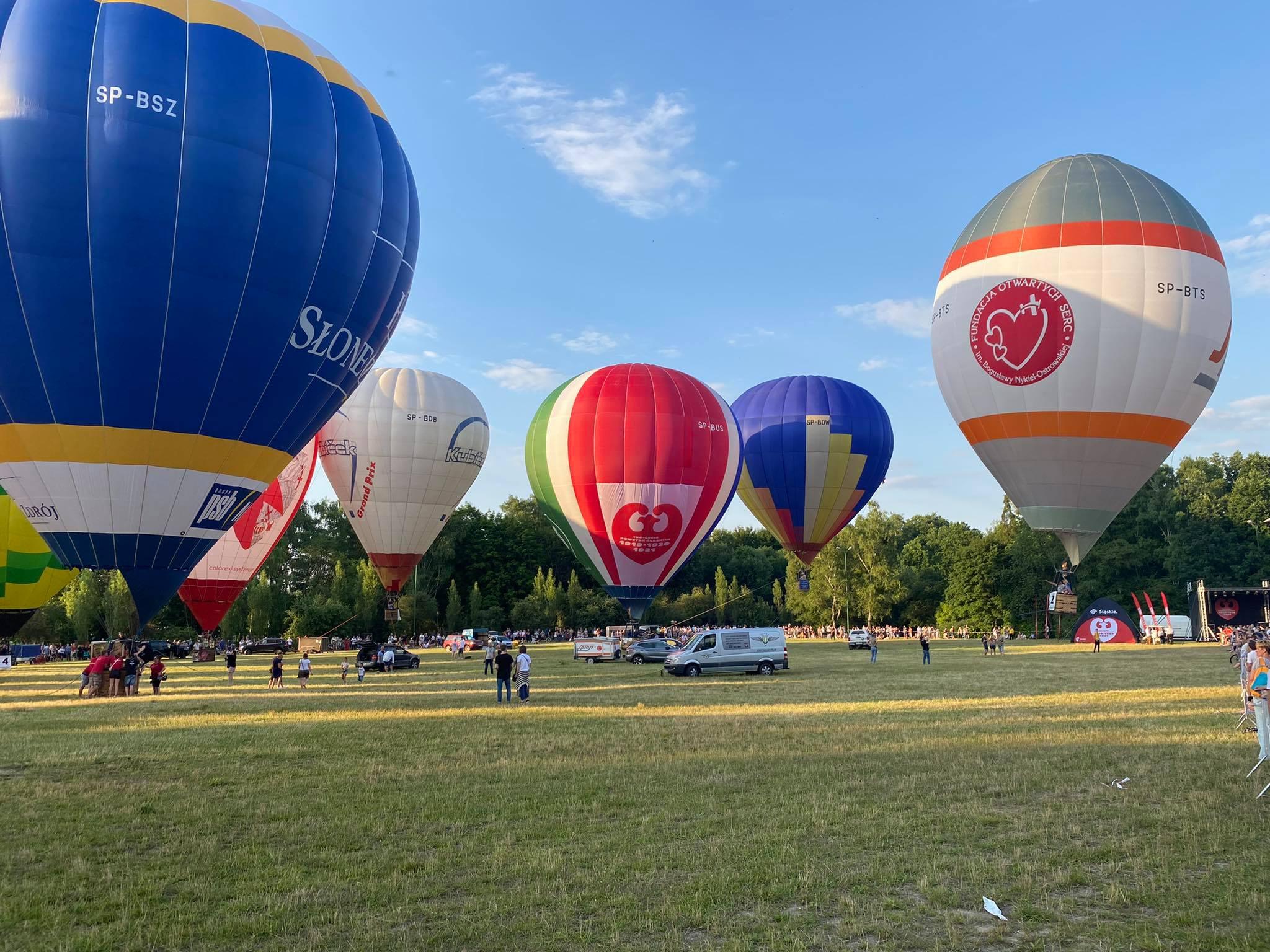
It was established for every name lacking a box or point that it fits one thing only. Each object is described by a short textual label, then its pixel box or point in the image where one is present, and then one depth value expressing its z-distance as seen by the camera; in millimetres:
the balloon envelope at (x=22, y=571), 33844
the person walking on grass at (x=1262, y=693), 9781
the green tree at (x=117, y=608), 58203
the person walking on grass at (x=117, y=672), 23328
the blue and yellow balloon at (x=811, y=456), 47062
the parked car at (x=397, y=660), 34281
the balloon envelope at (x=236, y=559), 34812
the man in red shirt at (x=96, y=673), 23375
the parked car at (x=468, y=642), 50656
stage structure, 56438
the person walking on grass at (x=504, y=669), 19688
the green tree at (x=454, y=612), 70812
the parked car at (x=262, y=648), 53262
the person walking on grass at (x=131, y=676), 23281
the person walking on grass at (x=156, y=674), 23766
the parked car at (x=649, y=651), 35844
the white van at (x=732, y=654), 27859
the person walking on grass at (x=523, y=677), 19562
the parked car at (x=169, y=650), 52094
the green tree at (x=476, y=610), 72688
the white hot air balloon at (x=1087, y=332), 27094
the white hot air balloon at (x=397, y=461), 40750
